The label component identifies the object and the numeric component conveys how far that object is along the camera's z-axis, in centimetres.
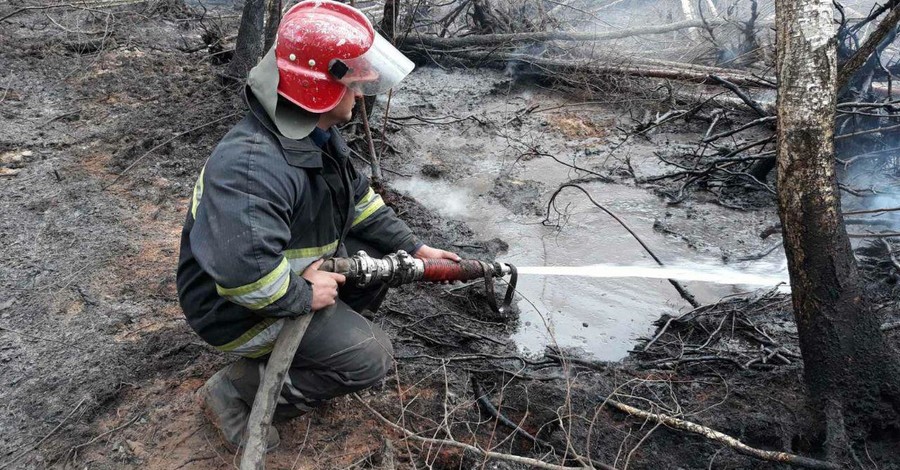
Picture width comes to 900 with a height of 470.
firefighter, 229
